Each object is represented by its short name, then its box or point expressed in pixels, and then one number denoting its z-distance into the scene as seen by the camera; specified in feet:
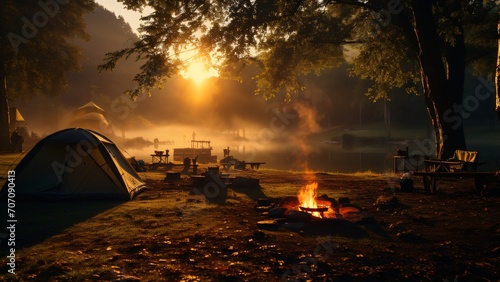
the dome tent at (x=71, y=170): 43.19
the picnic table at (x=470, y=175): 42.75
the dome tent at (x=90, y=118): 195.42
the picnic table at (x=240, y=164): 97.88
